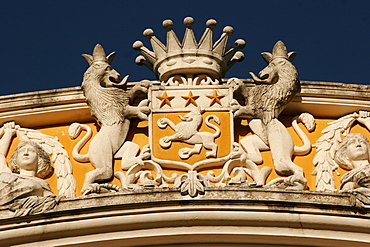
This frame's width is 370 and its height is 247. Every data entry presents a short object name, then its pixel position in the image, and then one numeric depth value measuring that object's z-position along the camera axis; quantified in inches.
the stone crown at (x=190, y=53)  753.0
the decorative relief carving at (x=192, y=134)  735.7
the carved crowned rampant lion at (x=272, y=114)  732.0
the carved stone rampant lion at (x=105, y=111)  735.1
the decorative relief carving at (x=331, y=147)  733.9
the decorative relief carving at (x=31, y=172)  716.0
